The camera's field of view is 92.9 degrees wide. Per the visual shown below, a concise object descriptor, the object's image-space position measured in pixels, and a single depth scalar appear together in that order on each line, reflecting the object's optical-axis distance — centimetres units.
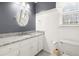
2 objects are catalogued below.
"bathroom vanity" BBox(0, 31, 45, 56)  134
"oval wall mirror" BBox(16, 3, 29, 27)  188
